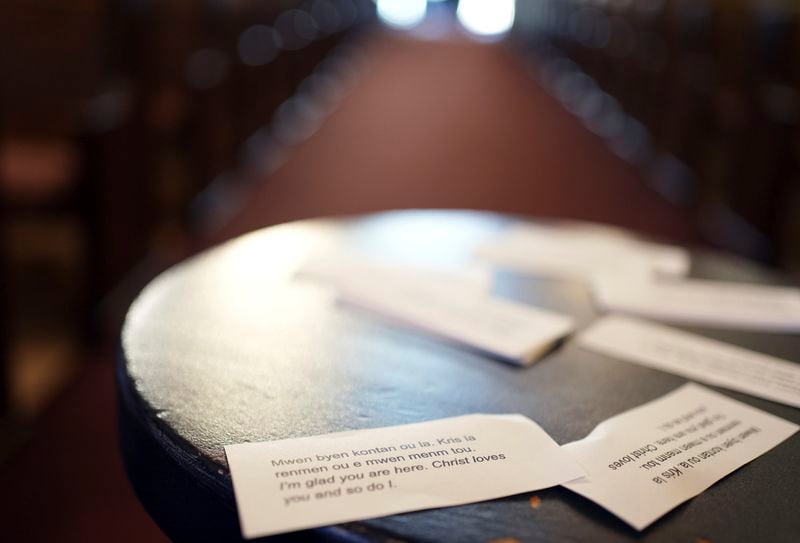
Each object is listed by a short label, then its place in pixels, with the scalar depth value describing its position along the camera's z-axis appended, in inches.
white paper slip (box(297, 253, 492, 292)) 19.4
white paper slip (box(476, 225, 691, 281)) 21.1
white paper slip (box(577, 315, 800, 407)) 16.3
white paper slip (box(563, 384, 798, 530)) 13.0
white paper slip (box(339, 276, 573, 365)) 16.9
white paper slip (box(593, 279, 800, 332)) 18.8
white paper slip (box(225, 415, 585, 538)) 12.4
